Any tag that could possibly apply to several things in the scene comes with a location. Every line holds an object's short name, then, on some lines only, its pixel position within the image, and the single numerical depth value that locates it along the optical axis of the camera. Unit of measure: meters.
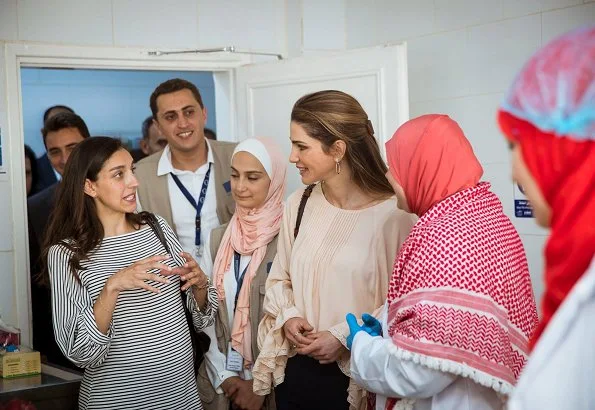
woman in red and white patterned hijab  1.91
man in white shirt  3.72
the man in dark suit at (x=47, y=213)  4.13
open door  4.01
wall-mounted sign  3.88
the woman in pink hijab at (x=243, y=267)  3.18
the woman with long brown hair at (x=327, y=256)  2.64
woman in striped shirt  2.61
